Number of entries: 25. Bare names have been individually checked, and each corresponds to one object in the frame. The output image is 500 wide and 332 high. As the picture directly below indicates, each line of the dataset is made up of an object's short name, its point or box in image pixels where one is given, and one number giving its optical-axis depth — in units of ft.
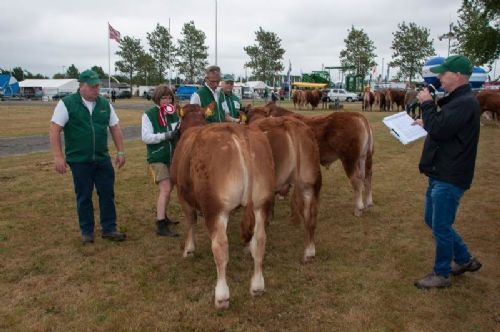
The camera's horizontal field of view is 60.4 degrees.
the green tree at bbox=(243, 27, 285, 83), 206.59
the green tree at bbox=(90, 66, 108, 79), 342.64
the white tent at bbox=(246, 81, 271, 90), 201.05
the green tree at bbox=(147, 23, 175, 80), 215.10
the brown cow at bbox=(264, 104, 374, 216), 21.30
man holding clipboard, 12.21
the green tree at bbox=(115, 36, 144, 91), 220.43
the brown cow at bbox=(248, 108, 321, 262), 15.01
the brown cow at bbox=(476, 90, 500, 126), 59.16
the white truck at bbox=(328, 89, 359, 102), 155.47
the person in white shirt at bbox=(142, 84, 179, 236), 17.62
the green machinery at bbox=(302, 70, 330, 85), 189.16
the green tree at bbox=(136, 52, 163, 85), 216.74
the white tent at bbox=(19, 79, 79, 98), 203.82
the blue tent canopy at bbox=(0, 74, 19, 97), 173.99
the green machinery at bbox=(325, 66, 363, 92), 172.96
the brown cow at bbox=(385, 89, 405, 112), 104.32
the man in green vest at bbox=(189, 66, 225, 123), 19.94
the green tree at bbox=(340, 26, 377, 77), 184.03
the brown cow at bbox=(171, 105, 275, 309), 11.84
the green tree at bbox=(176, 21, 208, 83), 206.08
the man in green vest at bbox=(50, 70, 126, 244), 16.49
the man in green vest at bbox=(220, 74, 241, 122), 21.43
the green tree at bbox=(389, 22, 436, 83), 171.32
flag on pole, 114.73
